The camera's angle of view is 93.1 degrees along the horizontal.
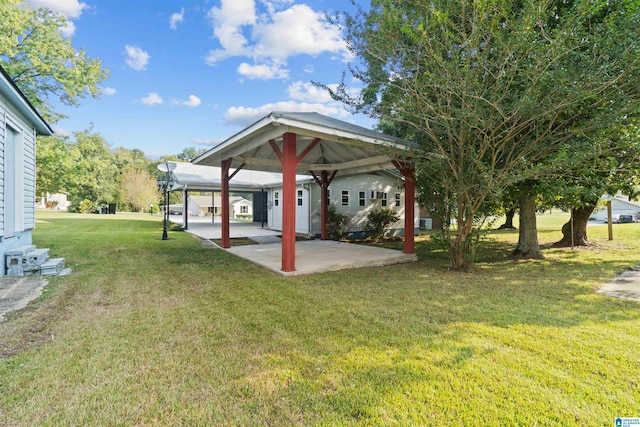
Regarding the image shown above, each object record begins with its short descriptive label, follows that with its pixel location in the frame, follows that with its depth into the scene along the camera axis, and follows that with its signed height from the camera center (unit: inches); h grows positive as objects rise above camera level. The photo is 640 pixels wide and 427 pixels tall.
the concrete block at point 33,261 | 229.8 -34.5
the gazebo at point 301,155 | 244.4 +67.7
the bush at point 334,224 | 521.7 -15.4
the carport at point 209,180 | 646.5 +77.8
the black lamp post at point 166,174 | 531.4 +73.7
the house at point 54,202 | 1752.0 +85.9
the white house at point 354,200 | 551.2 +29.7
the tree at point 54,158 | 563.6 +111.2
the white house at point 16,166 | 215.6 +41.5
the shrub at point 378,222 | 552.4 -12.8
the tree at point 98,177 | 690.8 +161.8
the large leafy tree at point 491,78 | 181.6 +90.2
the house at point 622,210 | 1100.0 +17.3
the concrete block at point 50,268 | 232.4 -40.5
